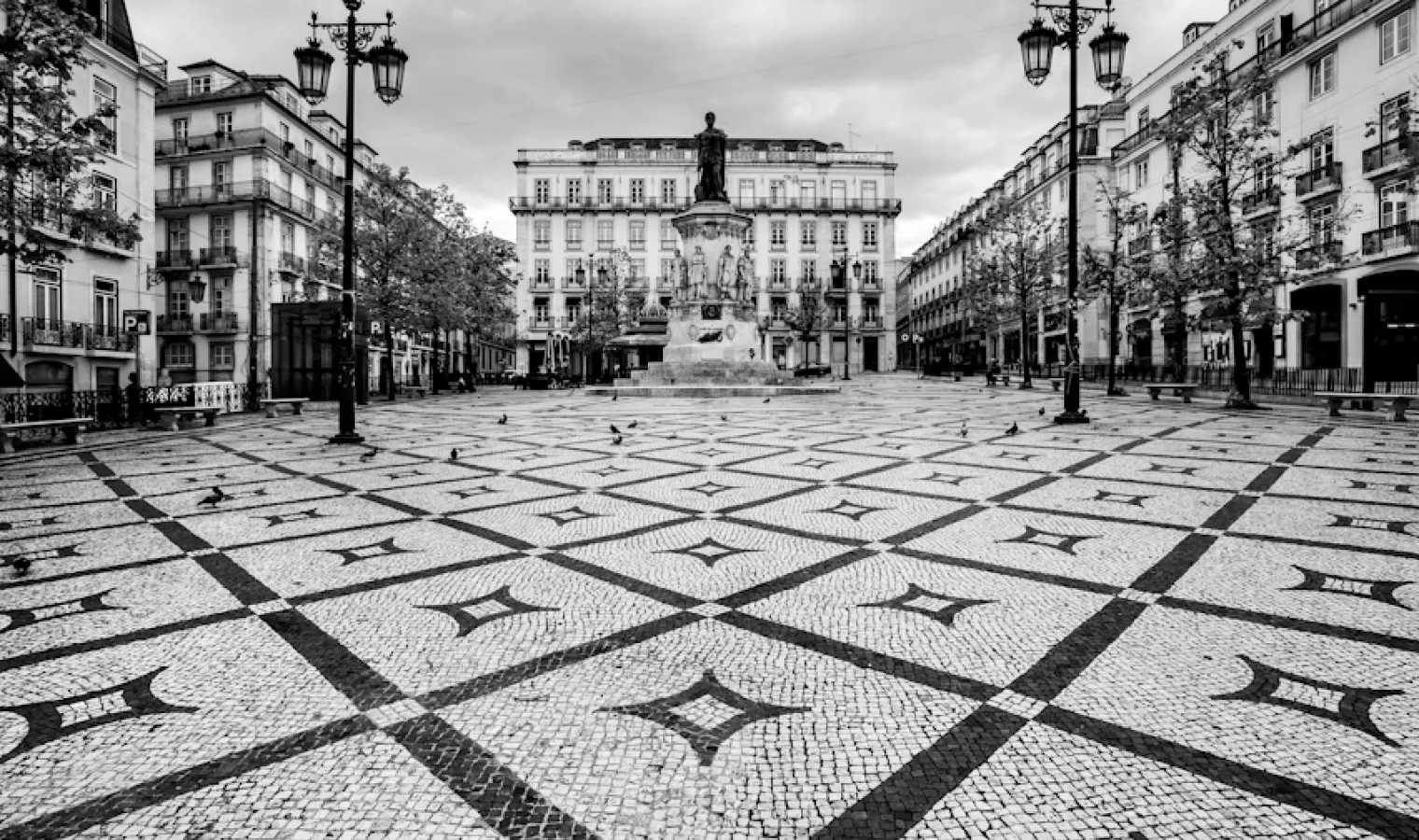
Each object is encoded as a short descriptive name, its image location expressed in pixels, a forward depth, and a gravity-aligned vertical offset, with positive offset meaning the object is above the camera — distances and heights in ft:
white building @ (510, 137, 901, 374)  218.59 +51.48
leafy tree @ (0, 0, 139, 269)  31.86 +12.53
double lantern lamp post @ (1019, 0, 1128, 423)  43.65 +19.77
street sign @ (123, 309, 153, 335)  62.69 +6.65
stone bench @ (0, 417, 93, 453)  38.52 -1.75
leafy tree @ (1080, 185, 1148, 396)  81.82 +12.97
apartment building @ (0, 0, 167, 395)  76.07 +12.79
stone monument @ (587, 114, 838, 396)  91.04 +10.51
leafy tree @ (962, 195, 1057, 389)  109.81 +17.84
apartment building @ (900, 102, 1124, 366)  160.76 +40.58
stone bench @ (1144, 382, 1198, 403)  66.54 +0.15
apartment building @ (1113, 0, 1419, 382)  80.89 +26.13
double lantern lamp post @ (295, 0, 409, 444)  39.37 +16.99
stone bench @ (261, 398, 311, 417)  62.23 -0.81
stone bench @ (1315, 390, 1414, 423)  46.55 -0.87
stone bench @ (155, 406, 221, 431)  49.96 -1.34
